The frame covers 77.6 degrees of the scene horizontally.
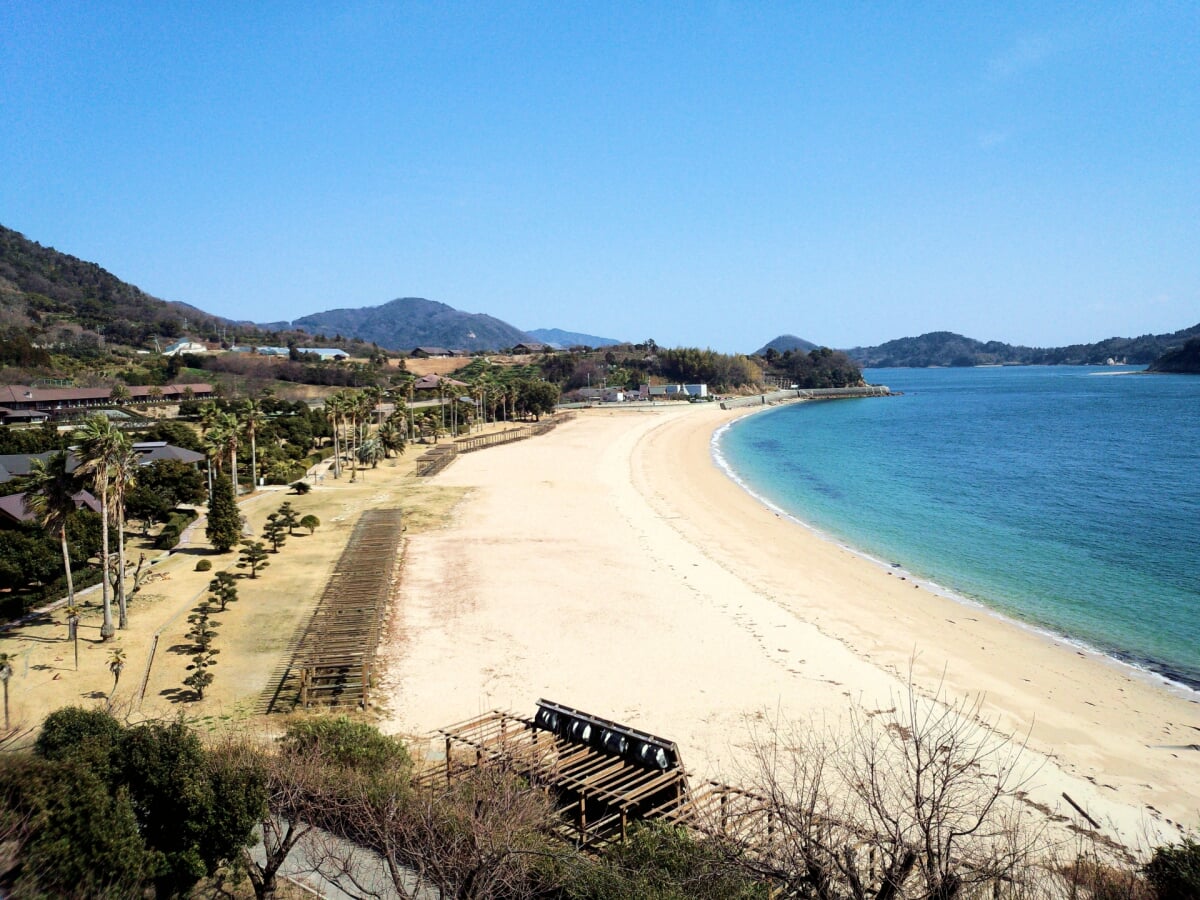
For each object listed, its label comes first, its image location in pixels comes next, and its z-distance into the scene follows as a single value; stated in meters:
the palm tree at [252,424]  46.28
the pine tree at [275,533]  33.34
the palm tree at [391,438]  63.22
